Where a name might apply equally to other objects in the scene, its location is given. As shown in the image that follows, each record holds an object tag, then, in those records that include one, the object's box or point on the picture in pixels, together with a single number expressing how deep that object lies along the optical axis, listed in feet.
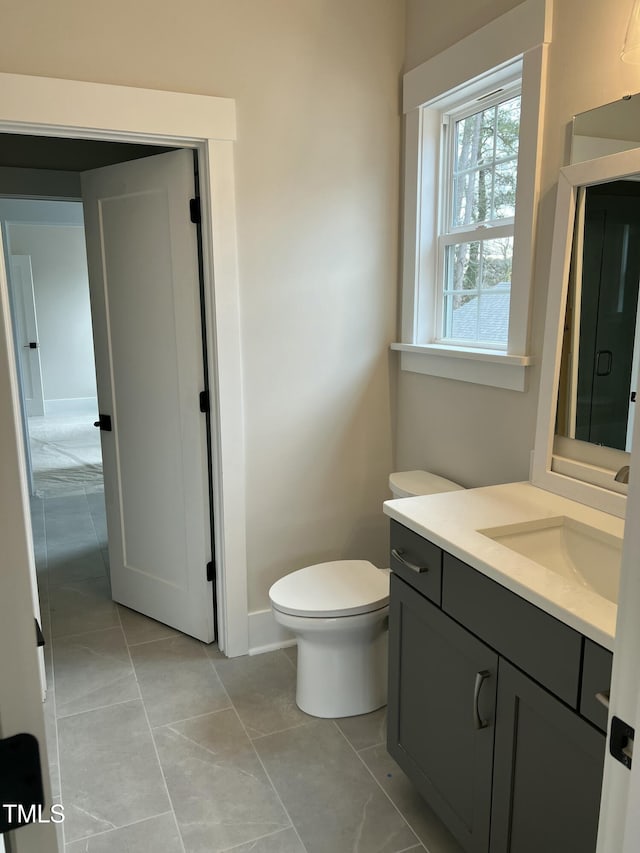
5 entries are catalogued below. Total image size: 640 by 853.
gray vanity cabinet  4.07
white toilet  7.39
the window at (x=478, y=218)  7.50
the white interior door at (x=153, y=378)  8.59
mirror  5.64
